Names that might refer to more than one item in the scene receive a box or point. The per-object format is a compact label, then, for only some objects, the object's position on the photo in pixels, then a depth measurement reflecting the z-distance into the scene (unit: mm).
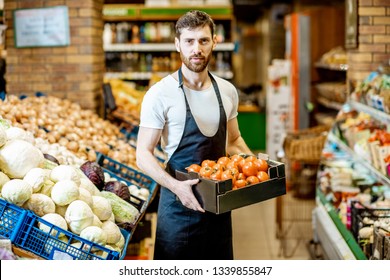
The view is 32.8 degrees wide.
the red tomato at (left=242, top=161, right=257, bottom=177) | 3184
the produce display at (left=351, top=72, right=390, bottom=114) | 4805
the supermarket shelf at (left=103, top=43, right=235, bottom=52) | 11195
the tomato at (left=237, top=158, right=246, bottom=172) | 3210
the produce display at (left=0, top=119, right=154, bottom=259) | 2973
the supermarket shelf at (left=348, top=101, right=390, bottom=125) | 4694
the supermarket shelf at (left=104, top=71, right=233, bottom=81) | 11086
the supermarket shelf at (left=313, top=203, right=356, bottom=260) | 4621
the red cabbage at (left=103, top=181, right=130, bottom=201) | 3914
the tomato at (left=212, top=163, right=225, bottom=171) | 3135
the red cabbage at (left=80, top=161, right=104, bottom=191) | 3924
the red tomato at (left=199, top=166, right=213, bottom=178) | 3082
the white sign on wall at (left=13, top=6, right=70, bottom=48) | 5969
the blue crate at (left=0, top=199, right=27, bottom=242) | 2785
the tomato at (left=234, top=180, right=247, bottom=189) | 3104
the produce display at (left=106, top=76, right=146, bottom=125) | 6305
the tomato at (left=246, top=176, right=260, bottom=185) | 3148
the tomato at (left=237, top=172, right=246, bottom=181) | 3143
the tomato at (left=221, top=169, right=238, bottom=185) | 3041
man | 3305
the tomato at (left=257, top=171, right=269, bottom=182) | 3191
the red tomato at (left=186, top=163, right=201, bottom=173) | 3188
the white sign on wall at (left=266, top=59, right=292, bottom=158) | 9852
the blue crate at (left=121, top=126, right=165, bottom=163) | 5593
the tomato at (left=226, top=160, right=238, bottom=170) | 3185
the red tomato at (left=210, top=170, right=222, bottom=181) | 3053
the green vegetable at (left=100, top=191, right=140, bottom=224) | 3582
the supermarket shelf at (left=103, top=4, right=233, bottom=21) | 11414
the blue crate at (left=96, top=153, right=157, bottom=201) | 4562
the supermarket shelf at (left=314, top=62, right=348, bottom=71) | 7854
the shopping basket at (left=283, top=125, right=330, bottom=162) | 6789
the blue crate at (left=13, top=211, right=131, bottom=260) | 2799
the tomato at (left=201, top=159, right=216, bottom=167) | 3211
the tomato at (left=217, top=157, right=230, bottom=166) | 3243
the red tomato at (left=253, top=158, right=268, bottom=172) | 3229
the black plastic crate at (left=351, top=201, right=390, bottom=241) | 4305
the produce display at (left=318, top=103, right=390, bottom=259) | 4215
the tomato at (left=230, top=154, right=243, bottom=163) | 3258
